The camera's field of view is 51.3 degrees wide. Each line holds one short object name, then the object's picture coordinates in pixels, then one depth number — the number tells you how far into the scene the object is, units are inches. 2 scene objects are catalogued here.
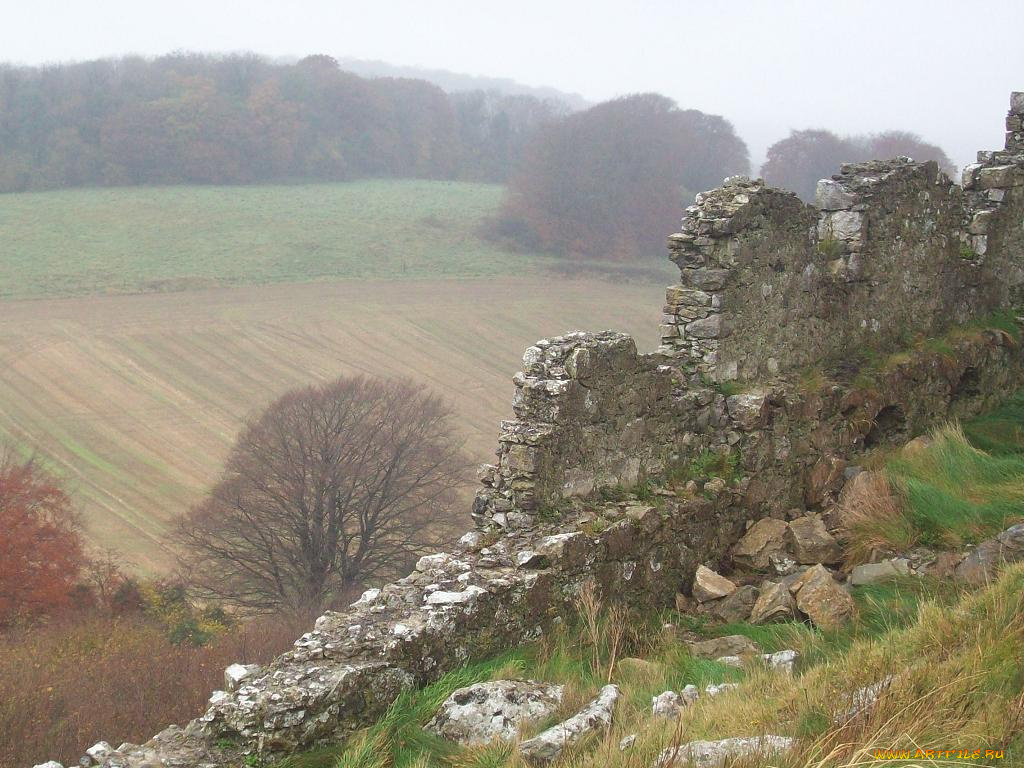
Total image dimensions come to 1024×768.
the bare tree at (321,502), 948.0
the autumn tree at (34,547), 855.1
